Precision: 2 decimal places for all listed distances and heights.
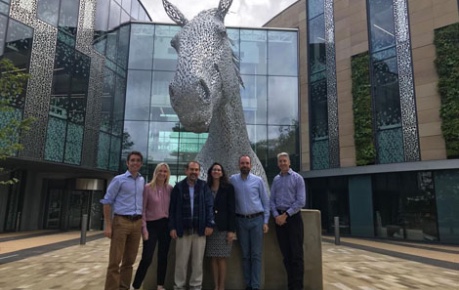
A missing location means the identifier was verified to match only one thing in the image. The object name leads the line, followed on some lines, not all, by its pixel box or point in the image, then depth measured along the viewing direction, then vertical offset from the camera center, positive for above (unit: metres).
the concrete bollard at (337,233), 10.95 -1.19
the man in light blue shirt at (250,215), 3.36 -0.21
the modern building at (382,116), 12.29 +3.24
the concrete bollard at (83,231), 10.49 -1.27
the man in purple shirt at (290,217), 3.39 -0.23
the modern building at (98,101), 13.30 +4.18
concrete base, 3.73 -0.78
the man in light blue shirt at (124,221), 3.28 -0.29
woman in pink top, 3.58 -0.33
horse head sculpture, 2.67 +0.91
